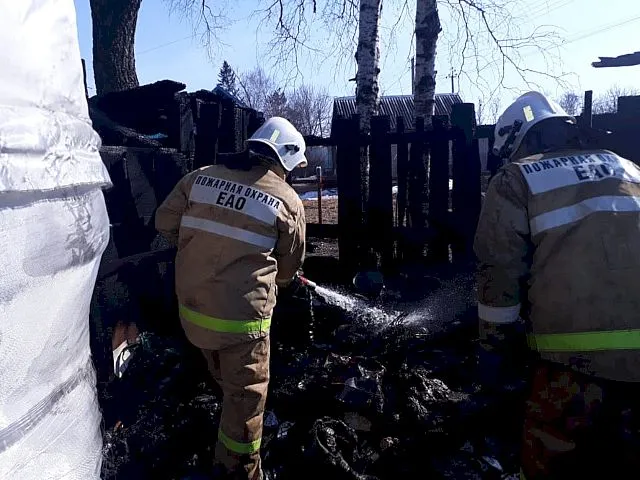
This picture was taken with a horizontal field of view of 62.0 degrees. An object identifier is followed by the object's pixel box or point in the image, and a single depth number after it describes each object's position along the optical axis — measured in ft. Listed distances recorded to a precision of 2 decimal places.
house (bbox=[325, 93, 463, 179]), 114.23
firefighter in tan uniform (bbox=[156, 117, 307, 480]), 9.46
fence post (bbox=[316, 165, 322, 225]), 36.57
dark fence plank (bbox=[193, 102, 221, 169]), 16.81
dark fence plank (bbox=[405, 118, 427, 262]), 20.88
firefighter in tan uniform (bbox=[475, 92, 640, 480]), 7.04
